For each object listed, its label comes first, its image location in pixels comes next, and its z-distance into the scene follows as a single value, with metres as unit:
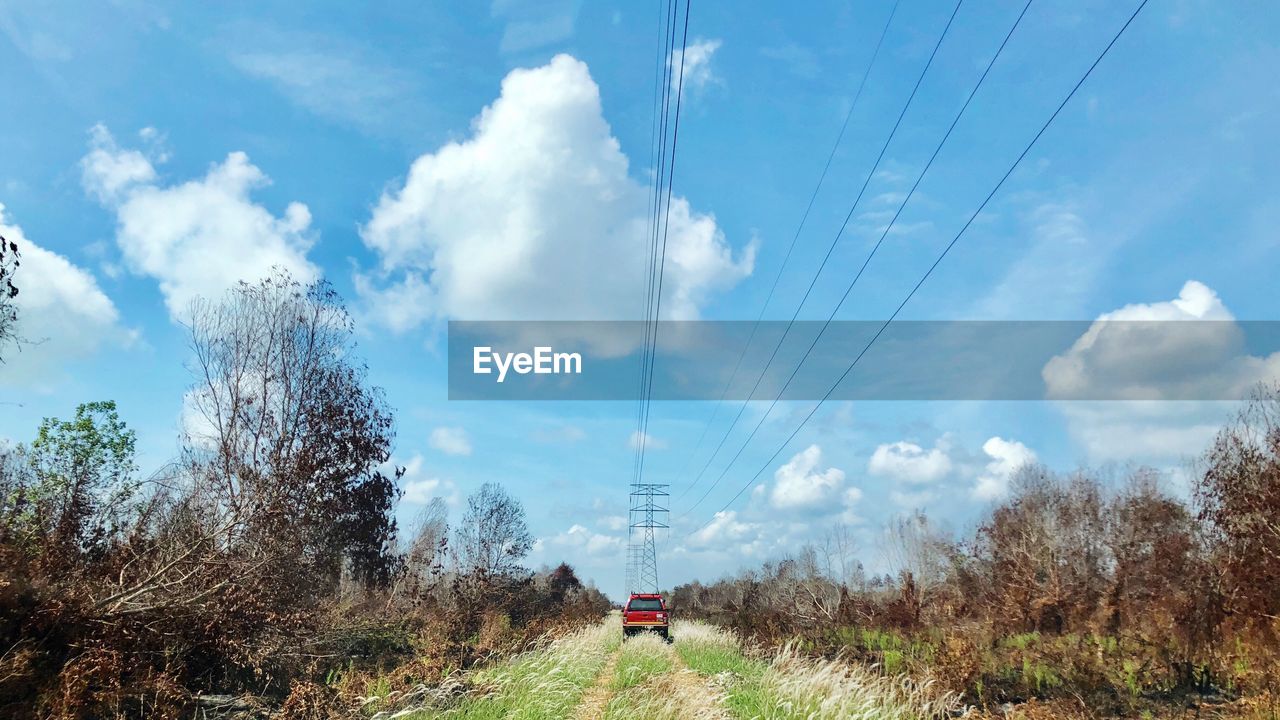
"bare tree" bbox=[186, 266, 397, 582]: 21.95
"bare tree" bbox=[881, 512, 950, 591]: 47.41
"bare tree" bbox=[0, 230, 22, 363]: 11.75
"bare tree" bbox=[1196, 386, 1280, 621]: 16.22
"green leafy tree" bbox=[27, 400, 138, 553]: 13.42
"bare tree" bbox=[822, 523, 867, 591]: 48.66
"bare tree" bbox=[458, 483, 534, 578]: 39.47
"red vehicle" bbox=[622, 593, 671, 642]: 32.09
